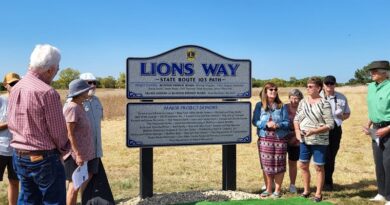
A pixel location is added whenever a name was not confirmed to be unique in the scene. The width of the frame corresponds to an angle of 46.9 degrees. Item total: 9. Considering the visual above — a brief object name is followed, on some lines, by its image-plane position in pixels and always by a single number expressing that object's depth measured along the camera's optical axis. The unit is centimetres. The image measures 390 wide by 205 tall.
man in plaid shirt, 348
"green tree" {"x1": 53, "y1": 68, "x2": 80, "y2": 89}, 7594
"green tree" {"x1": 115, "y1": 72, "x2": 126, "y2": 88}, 6028
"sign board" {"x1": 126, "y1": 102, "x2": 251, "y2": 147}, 620
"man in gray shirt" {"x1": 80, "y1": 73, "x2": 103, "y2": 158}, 525
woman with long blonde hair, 640
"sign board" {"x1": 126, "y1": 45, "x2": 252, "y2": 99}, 621
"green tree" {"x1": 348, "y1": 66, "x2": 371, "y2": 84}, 8269
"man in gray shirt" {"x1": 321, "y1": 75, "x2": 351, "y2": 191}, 704
